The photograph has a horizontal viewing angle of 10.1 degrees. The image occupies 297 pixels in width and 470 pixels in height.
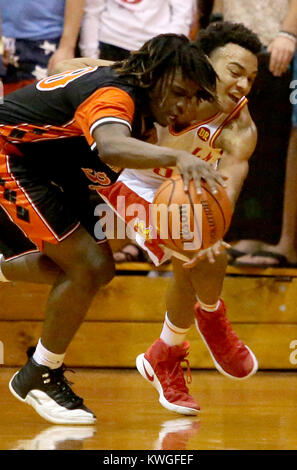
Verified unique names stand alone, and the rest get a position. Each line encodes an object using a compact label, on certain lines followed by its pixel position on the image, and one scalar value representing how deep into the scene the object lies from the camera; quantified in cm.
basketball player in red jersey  670
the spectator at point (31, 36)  877
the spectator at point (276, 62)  870
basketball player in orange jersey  553
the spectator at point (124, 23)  882
